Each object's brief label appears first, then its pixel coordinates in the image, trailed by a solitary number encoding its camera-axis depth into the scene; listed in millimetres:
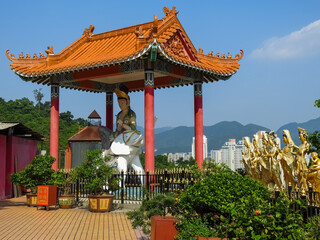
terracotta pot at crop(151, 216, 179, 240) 7164
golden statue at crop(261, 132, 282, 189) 14023
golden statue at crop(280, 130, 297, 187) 12523
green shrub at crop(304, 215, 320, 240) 6388
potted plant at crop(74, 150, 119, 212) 13648
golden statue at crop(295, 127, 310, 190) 11875
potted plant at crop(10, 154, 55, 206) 14680
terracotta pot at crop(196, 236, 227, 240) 6382
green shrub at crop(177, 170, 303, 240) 5797
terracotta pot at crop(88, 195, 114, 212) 13633
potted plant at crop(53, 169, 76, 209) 14740
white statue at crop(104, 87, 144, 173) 17297
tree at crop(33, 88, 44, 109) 68000
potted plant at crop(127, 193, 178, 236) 7606
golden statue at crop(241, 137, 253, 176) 16358
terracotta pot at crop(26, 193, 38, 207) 15102
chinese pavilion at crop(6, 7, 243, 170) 15281
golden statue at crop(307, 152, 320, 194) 11284
